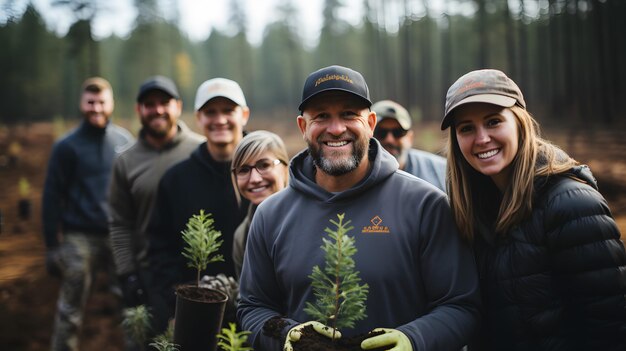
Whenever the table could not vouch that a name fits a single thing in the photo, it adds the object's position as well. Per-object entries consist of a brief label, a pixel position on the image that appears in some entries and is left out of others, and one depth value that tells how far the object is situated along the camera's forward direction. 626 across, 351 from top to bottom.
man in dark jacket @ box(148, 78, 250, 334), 4.50
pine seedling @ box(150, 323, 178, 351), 2.34
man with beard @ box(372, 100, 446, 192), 5.59
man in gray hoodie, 2.53
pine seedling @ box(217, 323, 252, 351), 1.69
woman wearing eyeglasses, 3.84
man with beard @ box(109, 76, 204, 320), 5.39
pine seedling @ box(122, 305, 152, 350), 3.58
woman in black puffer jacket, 2.38
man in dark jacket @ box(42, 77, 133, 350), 6.73
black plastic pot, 2.33
